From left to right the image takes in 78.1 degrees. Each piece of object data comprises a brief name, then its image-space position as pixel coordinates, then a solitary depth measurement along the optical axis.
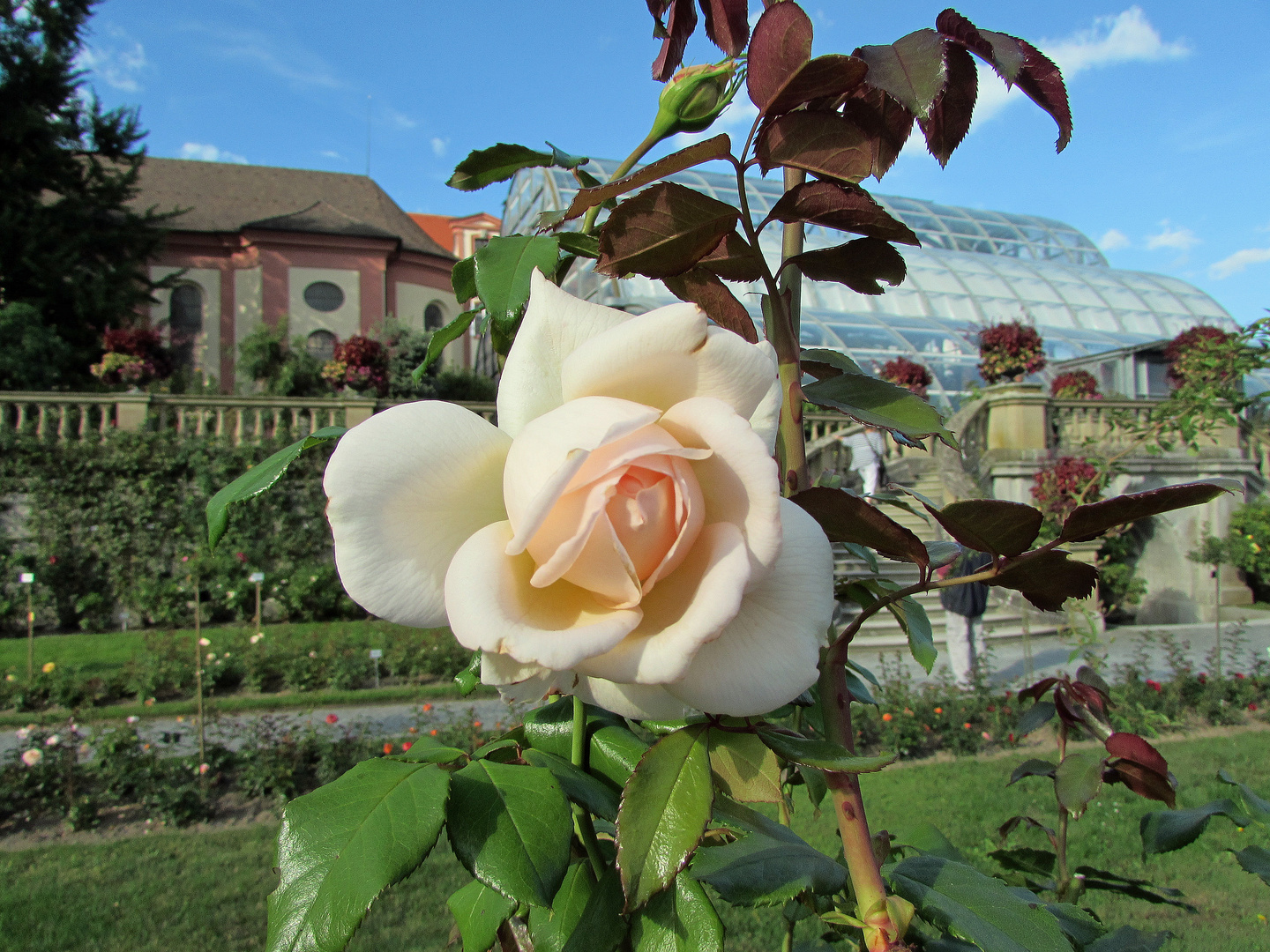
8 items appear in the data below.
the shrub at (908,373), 10.84
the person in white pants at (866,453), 11.22
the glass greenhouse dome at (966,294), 15.03
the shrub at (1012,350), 9.71
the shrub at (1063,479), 7.89
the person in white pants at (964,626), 5.71
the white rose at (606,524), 0.35
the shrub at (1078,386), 11.96
